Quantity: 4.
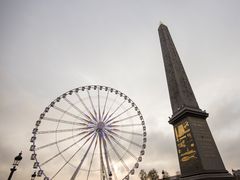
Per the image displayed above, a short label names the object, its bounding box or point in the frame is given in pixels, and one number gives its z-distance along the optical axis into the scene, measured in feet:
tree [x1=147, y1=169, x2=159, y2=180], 151.49
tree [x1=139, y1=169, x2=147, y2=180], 155.74
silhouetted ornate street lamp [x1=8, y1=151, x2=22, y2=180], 30.25
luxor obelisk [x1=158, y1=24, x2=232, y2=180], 57.52
